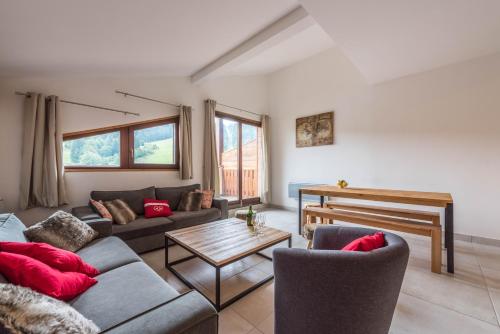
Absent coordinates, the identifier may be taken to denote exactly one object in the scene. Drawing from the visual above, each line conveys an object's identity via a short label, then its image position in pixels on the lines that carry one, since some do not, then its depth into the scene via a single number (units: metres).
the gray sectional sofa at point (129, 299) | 0.87
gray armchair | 0.99
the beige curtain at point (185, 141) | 3.88
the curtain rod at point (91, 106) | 2.61
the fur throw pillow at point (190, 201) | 3.41
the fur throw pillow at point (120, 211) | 2.67
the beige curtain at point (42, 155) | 2.58
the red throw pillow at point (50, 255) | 1.29
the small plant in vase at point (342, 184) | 3.43
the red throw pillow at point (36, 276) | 1.06
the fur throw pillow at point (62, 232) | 1.75
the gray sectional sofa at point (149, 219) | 2.52
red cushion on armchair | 1.16
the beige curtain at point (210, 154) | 4.19
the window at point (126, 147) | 3.06
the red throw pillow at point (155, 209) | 3.01
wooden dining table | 2.21
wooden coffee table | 1.75
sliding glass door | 4.87
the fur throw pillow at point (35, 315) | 0.67
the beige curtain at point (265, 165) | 5.20
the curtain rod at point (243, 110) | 4.62
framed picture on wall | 4.40
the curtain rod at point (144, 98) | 3.33
